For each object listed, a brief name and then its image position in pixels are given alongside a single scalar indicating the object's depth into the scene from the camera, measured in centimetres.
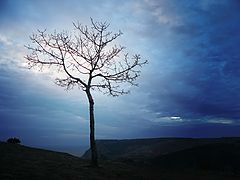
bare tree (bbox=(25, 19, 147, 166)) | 1587
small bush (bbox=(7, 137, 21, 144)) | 2081
